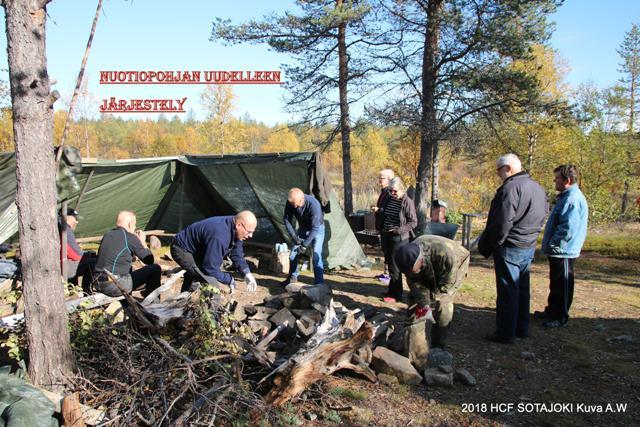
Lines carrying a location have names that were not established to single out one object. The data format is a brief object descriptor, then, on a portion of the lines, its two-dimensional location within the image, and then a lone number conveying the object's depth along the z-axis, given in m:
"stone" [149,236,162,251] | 8.45
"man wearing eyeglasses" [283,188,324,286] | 5.65
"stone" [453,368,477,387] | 3.39
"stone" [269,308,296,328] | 4.11
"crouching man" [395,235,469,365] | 3.57
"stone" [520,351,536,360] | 3.82
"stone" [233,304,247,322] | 4.31
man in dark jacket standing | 3.87
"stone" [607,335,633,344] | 4.27
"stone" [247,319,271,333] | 4.06
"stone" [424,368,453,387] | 3.35
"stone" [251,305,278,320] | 4.32
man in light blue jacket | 4.39
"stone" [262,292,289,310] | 4.67
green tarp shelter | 6.85
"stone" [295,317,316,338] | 3.84
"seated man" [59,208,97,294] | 4.79
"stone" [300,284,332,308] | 4.57
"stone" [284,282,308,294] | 4.81
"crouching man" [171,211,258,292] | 4.21
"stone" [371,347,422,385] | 3.38
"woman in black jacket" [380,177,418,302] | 5.23
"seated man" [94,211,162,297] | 4.25
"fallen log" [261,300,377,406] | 2.82
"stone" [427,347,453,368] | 3.55
